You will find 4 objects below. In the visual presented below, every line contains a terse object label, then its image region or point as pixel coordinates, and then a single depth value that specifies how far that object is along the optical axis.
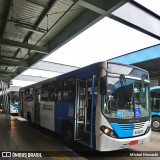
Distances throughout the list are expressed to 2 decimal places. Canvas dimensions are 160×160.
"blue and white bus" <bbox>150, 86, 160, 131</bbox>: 10.98
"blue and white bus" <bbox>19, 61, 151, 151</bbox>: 5.09
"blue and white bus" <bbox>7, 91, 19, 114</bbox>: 19.13
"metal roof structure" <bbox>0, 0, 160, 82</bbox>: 6.62
